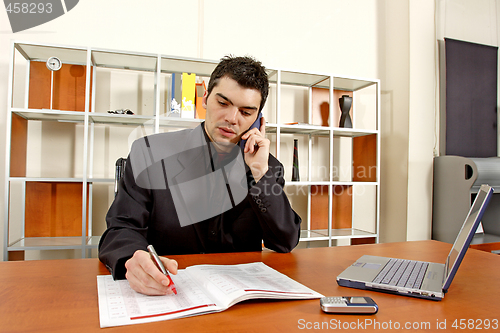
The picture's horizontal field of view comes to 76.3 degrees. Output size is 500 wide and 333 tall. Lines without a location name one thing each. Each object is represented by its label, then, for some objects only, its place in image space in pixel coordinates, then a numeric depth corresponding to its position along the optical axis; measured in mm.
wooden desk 531
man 1141
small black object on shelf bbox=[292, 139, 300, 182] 2501
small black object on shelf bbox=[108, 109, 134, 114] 2072
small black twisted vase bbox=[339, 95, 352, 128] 2592
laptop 656
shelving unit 2004
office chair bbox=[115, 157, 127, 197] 1550
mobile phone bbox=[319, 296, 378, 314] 585
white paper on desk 556
